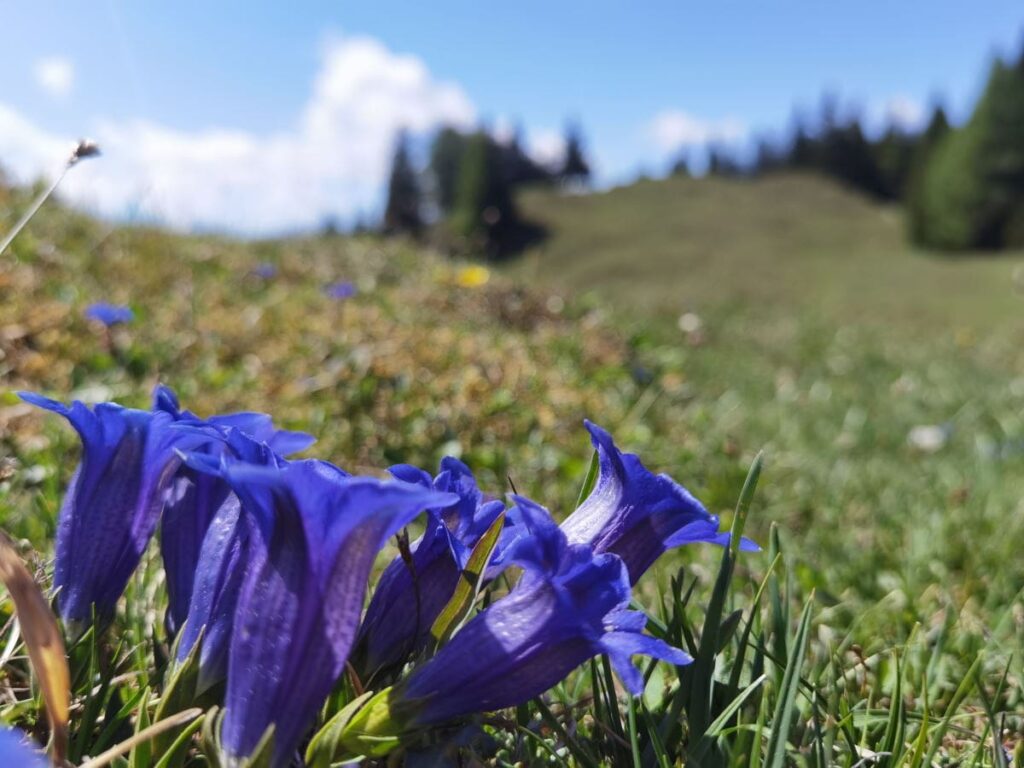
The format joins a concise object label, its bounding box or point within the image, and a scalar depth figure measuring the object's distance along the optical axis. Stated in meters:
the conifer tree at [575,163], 38.06
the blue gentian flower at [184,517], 0.17
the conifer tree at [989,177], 19.97
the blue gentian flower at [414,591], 0.16
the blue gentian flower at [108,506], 0.17
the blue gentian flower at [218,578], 0.14
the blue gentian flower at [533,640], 0.14
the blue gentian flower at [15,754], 0.08
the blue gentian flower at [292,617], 0.13
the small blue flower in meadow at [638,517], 0.15
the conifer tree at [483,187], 25.21
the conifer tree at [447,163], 29.28
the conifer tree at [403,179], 27.26
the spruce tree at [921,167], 22.00
